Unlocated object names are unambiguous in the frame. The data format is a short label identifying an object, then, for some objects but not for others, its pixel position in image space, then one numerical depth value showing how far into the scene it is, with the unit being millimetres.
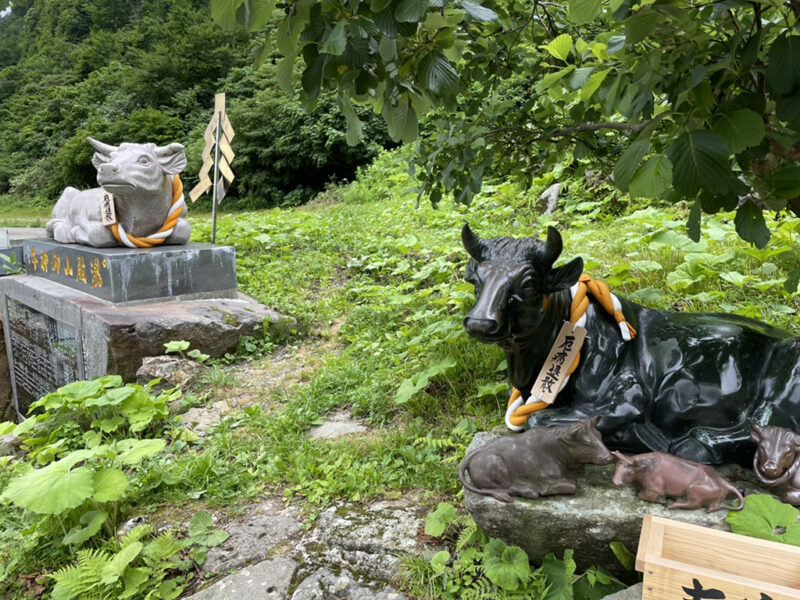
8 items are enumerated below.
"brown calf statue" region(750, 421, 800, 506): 1909
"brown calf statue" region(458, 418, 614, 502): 2070
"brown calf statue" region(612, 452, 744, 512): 1931
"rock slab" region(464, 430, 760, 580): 1970
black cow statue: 2139
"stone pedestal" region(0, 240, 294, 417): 5219
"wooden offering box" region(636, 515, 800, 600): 1368
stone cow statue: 5770
